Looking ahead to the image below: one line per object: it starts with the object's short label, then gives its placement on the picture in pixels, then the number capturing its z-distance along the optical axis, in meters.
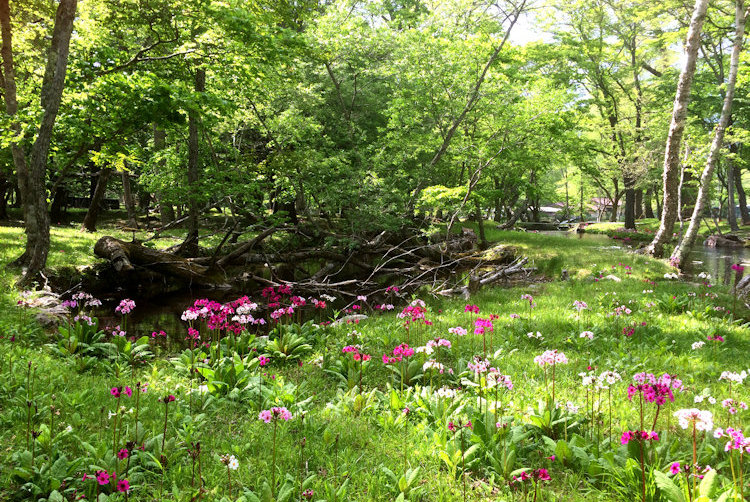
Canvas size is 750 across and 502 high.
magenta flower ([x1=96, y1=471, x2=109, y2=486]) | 2.38
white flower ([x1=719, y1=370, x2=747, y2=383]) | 3.15
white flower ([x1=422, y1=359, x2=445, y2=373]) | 4.37
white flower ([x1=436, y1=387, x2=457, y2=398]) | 4.01
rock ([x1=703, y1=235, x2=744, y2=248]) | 26.09
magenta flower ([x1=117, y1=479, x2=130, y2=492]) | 2.31
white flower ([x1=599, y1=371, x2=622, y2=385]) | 3.38
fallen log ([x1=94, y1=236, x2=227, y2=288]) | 11.01
